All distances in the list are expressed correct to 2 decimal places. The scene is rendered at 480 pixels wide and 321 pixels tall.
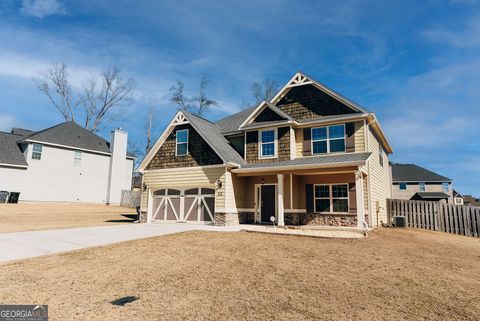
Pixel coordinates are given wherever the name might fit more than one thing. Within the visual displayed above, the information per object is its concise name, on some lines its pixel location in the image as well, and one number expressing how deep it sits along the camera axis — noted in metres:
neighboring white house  25.07
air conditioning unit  16.45
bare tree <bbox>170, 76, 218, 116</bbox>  37.03
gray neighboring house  38.28
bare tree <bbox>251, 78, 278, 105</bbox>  34.22
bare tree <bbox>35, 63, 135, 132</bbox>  36.75
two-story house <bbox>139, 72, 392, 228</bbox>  14.77
